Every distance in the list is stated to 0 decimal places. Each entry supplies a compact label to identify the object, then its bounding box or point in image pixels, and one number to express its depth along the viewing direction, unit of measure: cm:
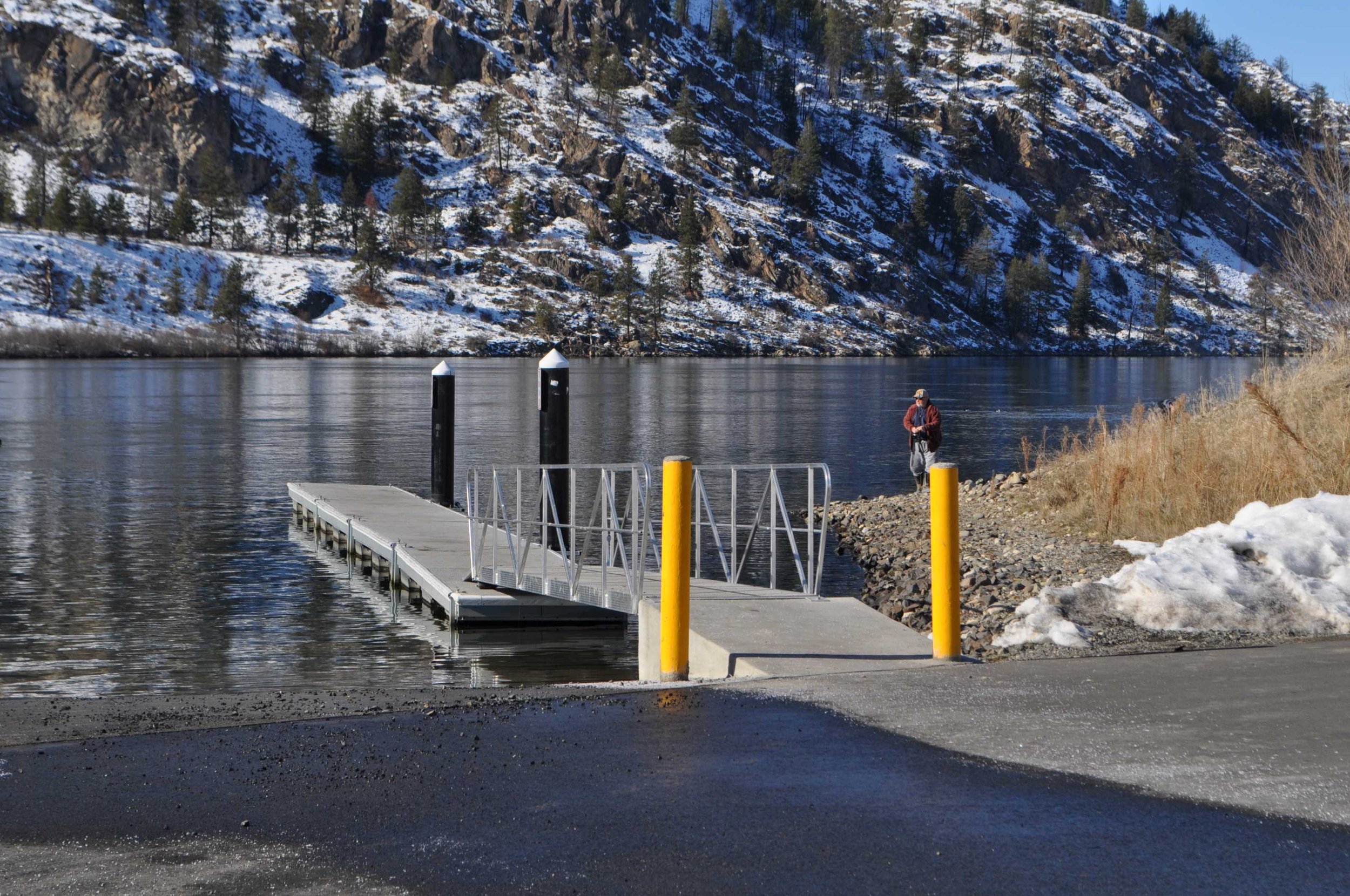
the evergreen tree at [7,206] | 12262
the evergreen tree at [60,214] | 12162
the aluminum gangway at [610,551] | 1088
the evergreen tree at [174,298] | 11475
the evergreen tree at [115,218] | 12494
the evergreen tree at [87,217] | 12206
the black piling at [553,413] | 1645
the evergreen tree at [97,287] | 11169
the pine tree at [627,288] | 13038
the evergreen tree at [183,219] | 12725
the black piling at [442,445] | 2148
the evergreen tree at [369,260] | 12738
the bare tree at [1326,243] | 2288
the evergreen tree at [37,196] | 12494
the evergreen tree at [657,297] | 12988
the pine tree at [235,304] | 11244
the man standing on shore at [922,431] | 2273
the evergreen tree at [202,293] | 11700
